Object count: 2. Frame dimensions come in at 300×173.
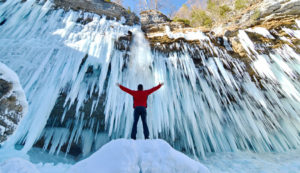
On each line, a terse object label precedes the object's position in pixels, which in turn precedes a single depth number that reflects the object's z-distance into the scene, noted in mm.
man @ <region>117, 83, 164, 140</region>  3246
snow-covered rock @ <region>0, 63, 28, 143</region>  1818
